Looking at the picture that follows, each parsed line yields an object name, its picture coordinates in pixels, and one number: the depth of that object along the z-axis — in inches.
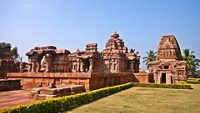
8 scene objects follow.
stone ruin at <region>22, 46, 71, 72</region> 716.0
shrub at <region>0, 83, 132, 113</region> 209.7
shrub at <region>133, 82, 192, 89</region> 814.5
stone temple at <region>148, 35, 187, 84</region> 1200.2
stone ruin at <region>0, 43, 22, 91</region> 433.7
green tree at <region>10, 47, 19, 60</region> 2636.1
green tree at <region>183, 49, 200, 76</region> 1998.0
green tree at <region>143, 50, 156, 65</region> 2290.8
